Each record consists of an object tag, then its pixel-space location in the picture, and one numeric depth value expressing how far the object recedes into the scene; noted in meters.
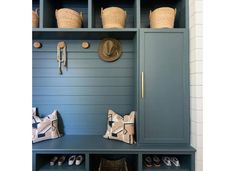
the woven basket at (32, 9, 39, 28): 2.13
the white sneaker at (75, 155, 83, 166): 2.07
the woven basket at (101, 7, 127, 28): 2.07
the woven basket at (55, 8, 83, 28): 2.10
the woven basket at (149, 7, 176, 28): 2.02
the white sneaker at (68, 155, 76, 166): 2.09
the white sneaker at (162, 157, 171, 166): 2.08
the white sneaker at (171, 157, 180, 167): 2.07
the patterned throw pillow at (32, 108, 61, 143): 2.15
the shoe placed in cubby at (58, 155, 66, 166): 2.09
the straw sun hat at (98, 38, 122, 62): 2.36
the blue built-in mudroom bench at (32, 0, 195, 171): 1.99
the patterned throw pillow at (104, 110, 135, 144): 2.12
